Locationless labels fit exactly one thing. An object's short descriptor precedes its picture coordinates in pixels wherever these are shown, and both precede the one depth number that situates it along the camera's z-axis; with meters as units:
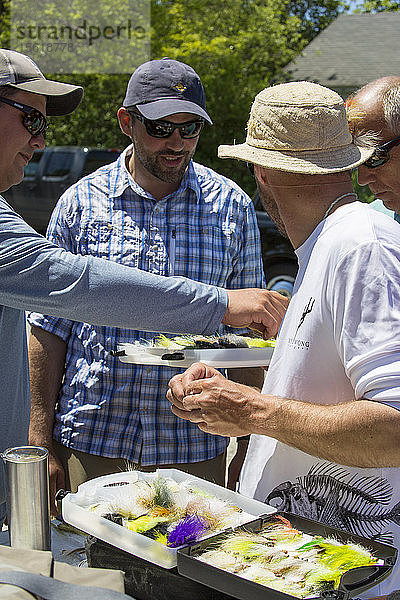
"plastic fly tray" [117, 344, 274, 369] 2.63
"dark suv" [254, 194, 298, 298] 11.08
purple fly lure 1.83
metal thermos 1.94
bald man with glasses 3.25
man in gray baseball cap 2.27
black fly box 1.58
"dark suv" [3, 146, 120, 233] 13.90
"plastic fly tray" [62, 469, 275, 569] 1.78
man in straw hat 1.89
